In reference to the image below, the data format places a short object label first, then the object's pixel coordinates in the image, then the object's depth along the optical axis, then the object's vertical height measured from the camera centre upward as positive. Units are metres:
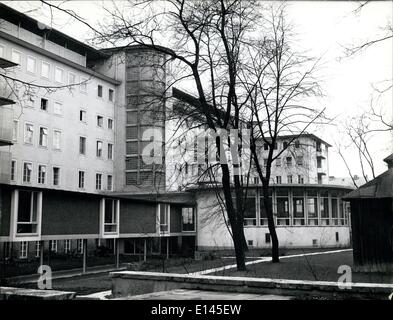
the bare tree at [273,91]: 22.06 +6.13
